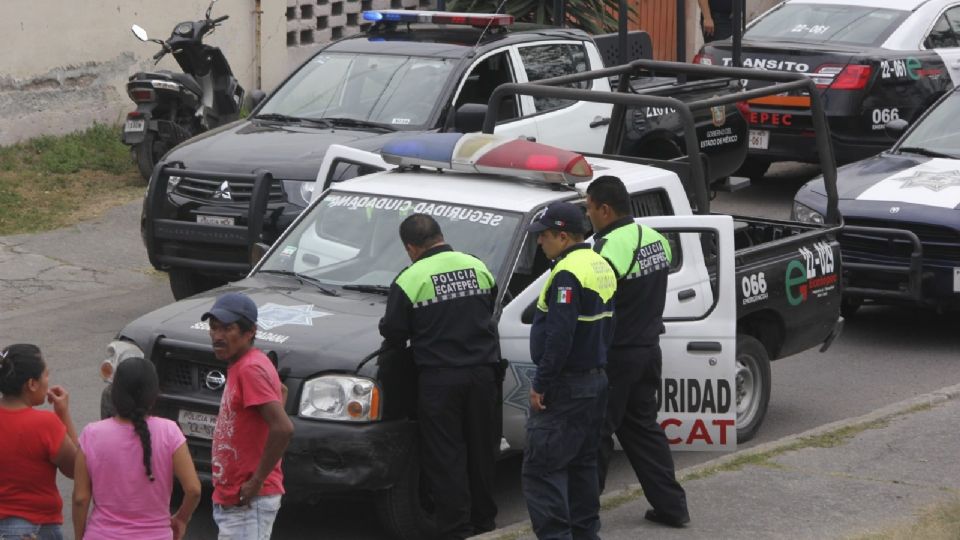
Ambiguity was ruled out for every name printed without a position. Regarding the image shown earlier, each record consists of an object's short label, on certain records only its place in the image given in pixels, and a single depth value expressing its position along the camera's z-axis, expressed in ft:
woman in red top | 34.60
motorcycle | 93.35
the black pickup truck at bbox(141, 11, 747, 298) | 69.21
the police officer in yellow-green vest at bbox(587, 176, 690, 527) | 44.45
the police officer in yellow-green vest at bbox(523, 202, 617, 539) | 40.88
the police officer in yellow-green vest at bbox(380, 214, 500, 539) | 43.60
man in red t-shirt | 36.45
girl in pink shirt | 33.40
